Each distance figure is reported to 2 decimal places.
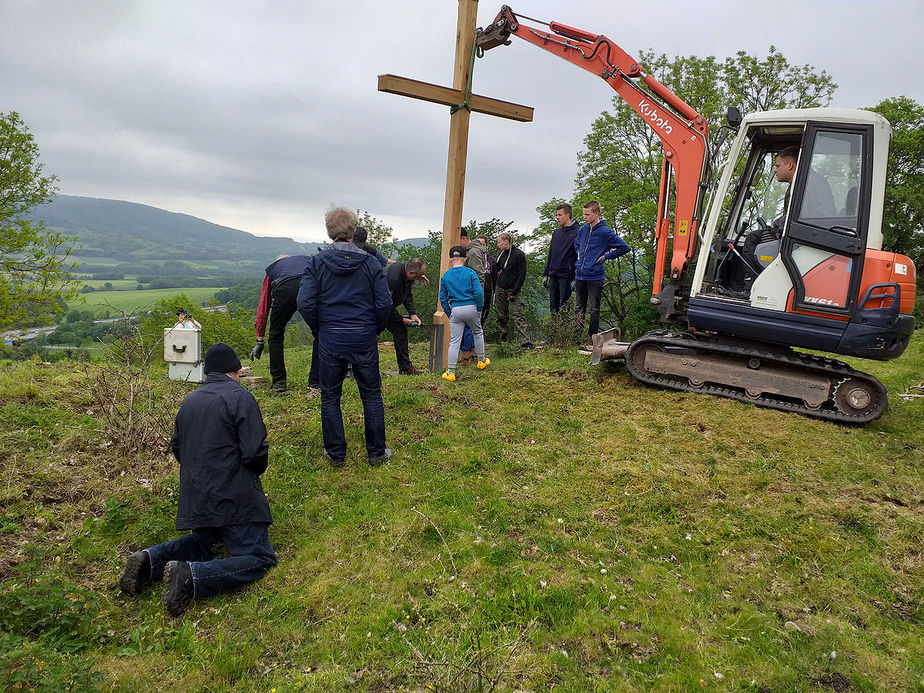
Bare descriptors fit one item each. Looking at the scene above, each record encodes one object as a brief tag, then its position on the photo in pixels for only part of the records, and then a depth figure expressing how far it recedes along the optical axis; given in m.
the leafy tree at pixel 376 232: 27.19
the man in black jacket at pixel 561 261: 8.81
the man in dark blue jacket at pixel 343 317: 4.64
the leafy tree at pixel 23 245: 16.11
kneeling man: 3.25
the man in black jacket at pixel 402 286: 7.46
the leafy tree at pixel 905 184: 18.92
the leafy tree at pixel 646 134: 17.14
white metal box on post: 7.71
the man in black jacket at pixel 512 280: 9.50
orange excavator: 5.25
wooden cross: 6.93
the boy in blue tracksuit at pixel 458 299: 7.10
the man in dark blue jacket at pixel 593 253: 8.02
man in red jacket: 6.48
